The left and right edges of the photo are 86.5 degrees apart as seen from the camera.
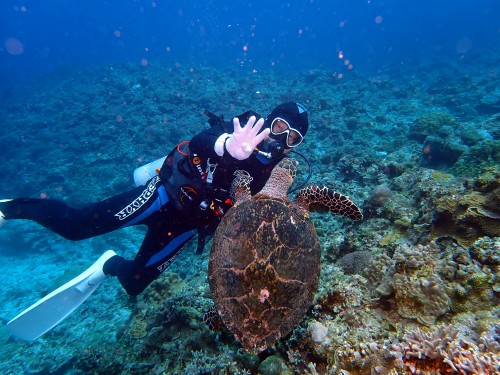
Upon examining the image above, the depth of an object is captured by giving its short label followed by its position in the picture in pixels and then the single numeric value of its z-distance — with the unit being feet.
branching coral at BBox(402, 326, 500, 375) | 6.18
